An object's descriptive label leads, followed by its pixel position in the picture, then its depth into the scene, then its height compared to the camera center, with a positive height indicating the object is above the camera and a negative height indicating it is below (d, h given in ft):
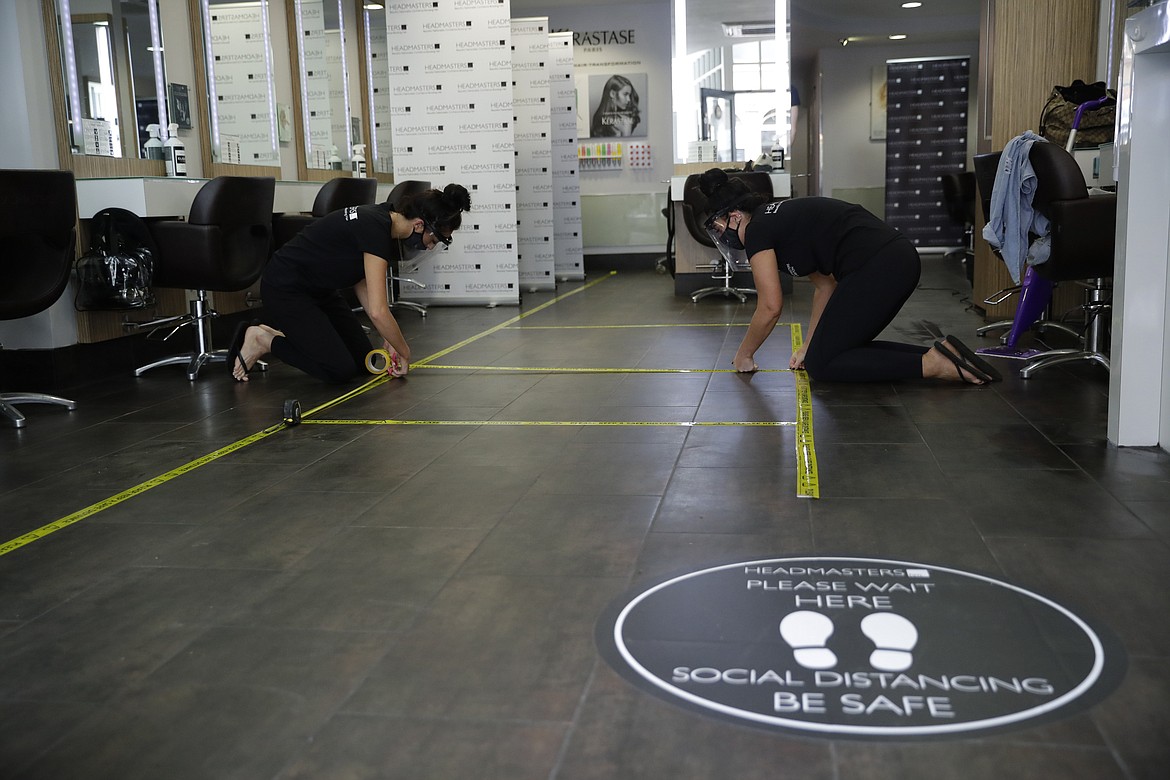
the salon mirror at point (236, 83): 23.48 +2.96
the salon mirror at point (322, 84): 28.37 +3.48
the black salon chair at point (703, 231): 27.84 -0.84
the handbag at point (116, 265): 17.69 -0.86
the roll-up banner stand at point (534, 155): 34.06 +1.46
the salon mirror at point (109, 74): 18.48 +2.62
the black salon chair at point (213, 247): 18.11 -0.64
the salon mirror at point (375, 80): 32.89 +3.95
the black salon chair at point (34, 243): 14.47 -0.40
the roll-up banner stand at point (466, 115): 29.09 +2.44
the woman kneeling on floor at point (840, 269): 15.03 -1.14
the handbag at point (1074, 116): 18.72 +1.20
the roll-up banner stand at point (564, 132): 35.70 +2.26
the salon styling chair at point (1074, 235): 15.08 -0.76
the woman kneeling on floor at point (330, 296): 16.46 -1.47
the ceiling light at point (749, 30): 30.53 +4.75
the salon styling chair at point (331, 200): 22.88 +0.13
